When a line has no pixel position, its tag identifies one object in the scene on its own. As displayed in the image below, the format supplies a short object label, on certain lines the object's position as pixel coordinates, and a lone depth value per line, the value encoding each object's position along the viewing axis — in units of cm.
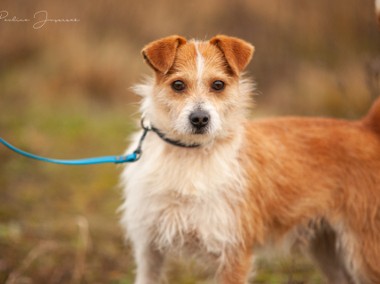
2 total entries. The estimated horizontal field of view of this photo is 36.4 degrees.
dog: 380
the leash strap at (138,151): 389
